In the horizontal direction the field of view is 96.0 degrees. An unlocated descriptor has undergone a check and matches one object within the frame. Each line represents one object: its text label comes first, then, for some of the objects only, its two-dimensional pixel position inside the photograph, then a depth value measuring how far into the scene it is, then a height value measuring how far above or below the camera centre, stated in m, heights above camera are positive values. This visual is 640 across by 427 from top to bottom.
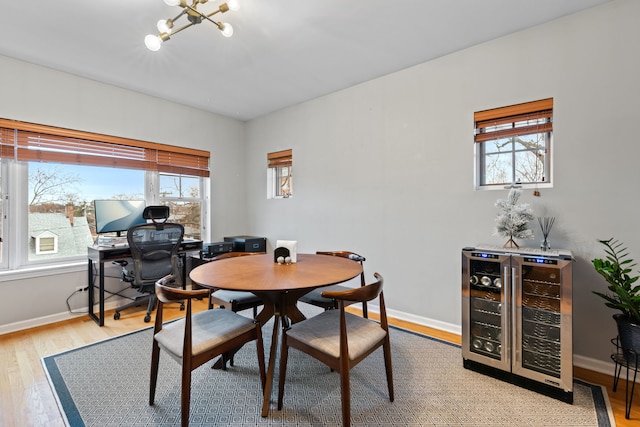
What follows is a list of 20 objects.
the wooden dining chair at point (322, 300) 2.23 -0.70
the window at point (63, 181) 2.79 +0.36
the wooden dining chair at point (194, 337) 1.48 -0.70
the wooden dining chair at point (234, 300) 2.17 -0.67
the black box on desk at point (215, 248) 3.77 -0.48
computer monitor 3.18 -0.02
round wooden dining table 1.62 -0.41
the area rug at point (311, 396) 1.62 -1.16
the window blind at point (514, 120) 2.25 +0.75
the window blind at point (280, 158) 4.04 +0.78
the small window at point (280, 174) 4.08 +0.57
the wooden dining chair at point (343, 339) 1.46 -0.71
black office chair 3.01 -0.44
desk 2.89 -0.48
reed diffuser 2.17 -0.11
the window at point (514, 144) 2.29 +0.57
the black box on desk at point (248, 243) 3.99 -0.44
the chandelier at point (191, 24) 1.75 +1.23
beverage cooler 1.78 -0.72
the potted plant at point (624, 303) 1.66 -0.55
